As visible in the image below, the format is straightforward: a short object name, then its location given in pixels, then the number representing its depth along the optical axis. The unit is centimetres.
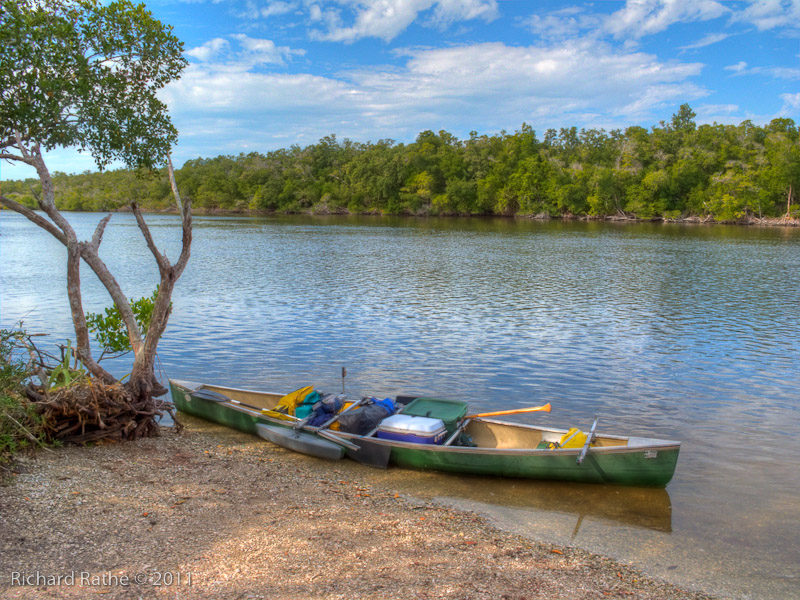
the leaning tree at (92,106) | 937
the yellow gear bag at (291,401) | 1255
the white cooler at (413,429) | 1073
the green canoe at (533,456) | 950
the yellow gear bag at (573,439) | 1028
